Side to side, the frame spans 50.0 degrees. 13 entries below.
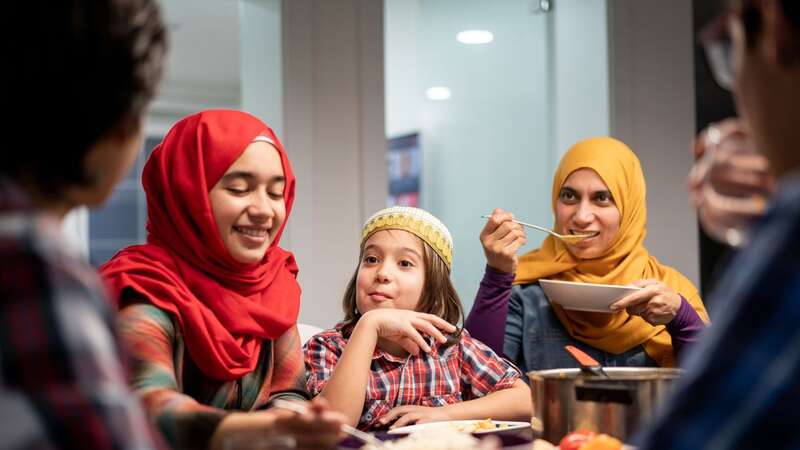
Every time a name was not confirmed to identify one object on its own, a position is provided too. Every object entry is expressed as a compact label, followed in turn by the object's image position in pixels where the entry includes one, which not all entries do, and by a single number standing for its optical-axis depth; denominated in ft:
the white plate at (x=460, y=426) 5.11
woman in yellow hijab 7.61
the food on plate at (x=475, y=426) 5.03
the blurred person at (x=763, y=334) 1.95
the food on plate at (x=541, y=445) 4.34
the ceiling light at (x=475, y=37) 12.47
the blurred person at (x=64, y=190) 1.88
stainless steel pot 4.24
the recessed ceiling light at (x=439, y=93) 12.34
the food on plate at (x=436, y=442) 3.84
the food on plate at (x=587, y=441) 4.00
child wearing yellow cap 6.21
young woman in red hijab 5.50
